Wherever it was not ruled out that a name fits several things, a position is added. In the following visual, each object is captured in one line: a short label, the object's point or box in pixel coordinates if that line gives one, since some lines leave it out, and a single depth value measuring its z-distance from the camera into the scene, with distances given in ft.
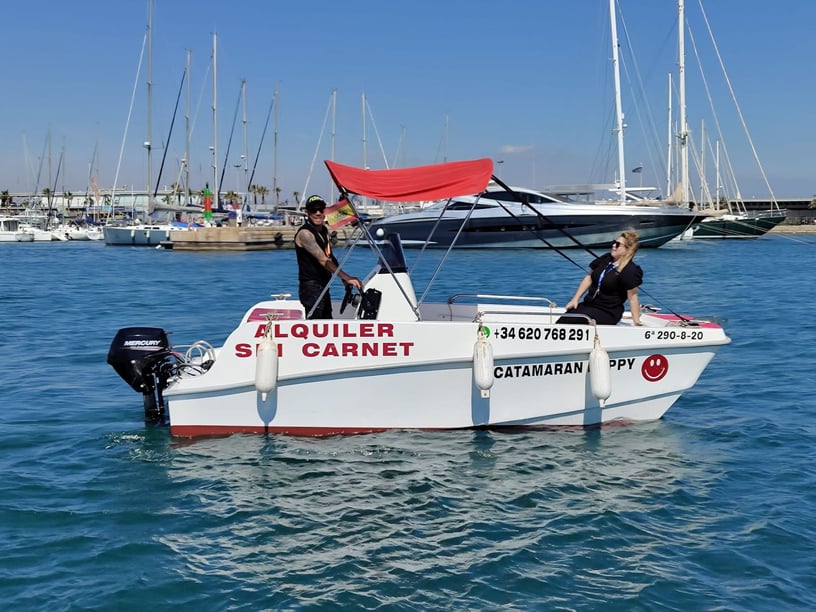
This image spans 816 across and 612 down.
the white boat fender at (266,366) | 23.70
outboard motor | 26.27
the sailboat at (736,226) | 200.85
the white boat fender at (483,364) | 23.97
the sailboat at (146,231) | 184.96
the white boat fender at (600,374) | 24.66
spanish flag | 26.55
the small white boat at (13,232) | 228.63
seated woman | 26.50
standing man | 25.96
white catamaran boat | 24.39
